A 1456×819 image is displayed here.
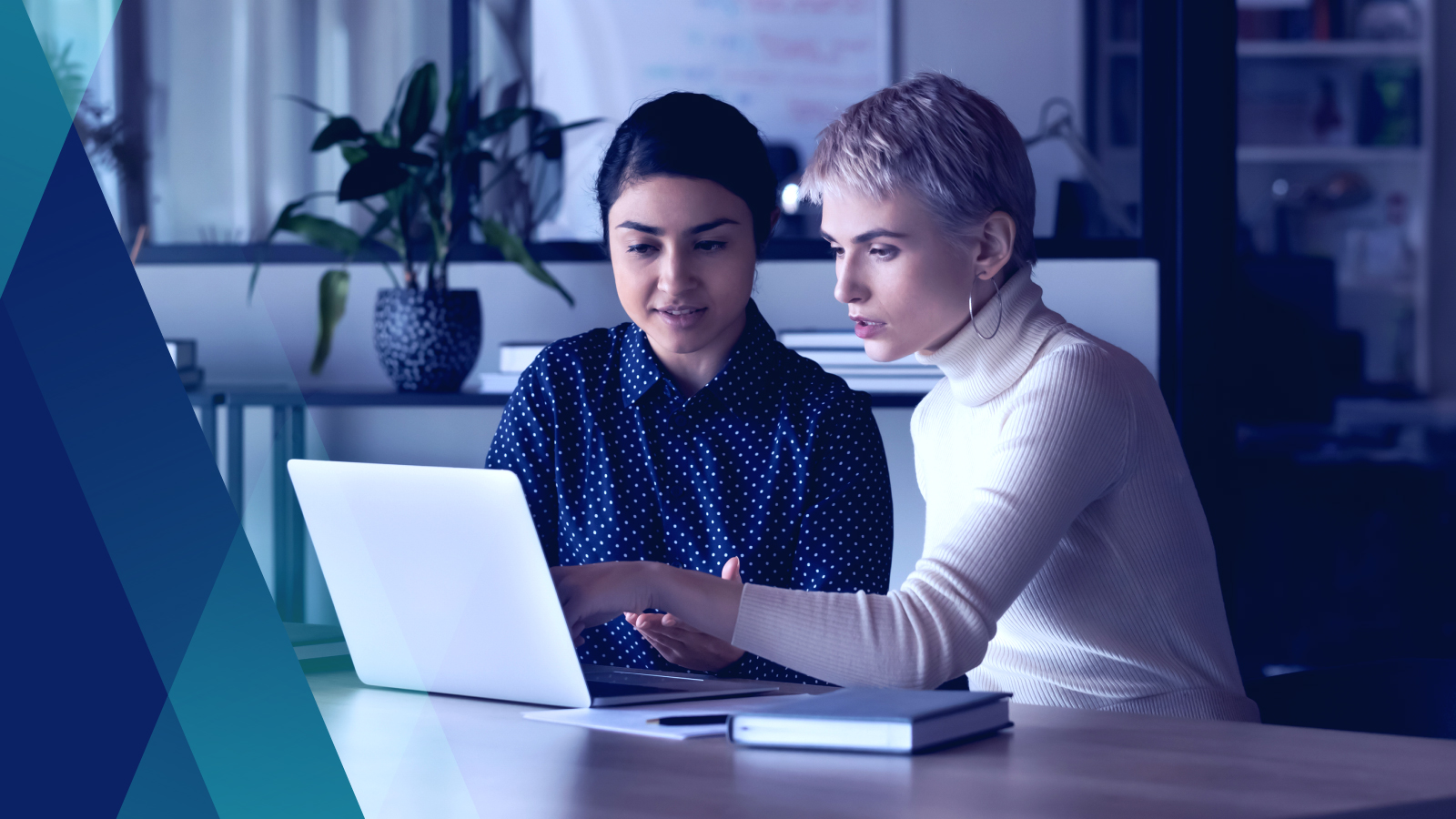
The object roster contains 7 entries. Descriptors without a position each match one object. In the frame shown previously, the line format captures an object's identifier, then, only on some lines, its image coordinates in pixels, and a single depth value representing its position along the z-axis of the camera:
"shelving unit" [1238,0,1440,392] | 4.68
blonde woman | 3.21
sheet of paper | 3.10
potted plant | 4.49
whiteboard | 4.68
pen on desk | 3.12
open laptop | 3.13
